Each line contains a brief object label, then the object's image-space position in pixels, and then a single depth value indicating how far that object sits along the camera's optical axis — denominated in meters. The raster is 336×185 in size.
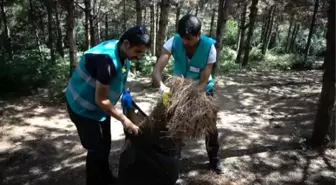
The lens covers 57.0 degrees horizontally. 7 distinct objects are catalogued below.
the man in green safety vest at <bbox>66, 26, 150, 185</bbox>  2.47
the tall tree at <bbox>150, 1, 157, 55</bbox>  17.13
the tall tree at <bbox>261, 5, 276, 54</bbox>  21.18
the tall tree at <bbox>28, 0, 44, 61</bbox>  17.11
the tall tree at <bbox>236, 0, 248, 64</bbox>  15.31
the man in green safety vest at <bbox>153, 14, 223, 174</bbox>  2.76
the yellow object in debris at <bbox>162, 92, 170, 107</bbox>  2.45
